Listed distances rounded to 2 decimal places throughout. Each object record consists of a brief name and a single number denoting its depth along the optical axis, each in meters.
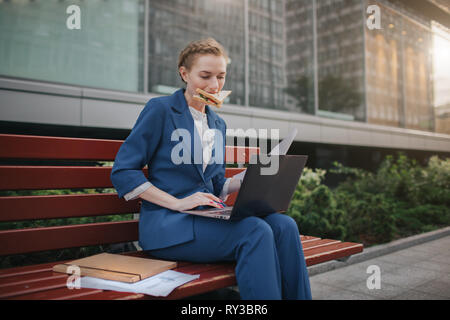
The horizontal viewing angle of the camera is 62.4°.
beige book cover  1.52
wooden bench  1.61
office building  5.93
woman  1.61
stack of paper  1.41
